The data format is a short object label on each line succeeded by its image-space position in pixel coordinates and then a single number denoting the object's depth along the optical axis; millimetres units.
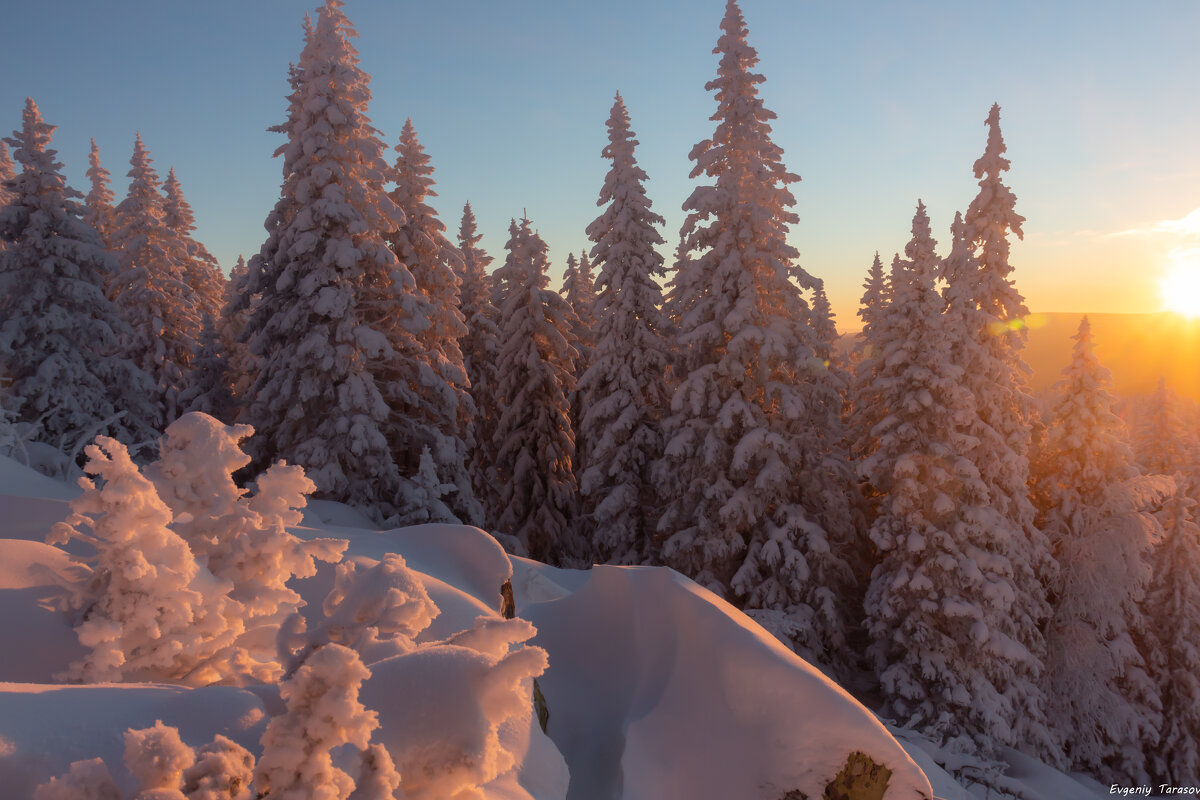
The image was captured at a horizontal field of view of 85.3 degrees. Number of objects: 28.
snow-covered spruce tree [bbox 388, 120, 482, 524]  18641
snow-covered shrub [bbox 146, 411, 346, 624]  4570
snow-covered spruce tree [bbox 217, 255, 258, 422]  18062
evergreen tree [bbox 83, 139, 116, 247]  30906
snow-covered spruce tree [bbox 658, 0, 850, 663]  16922
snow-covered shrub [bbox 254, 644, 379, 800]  2318
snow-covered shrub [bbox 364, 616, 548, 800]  2912
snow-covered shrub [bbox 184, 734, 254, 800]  2238
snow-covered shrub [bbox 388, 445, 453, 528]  15719
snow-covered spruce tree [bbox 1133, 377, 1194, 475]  26219
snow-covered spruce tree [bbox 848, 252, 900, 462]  18438
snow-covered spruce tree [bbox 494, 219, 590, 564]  23469
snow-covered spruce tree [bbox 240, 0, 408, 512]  16375
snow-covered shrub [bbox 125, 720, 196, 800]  2135
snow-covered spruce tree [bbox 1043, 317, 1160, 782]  18172
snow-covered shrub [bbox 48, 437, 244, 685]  3850
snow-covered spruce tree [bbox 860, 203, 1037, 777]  15820
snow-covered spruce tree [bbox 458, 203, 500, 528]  27234
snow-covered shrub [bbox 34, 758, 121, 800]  2174
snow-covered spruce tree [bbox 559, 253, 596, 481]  27447
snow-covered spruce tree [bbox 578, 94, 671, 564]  20438
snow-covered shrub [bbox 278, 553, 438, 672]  3109
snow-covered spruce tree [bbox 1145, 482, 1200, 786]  18641
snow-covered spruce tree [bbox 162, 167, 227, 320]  32156
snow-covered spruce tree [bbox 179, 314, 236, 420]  23891
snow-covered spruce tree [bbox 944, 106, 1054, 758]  16953
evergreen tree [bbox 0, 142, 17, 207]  40500
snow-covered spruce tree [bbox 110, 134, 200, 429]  24656
